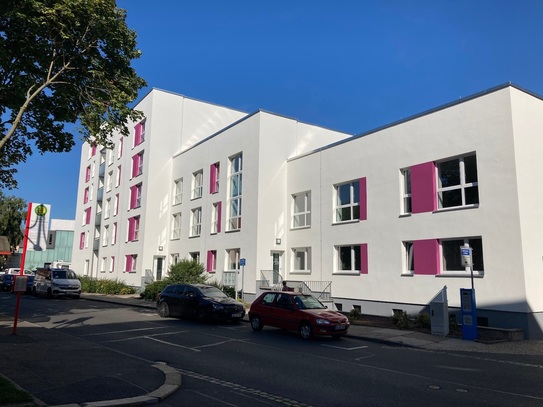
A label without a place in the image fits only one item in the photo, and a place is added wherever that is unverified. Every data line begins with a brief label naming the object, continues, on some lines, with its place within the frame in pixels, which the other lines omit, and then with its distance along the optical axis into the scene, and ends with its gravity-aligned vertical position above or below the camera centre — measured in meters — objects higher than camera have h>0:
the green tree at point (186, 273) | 26.52 +0.36
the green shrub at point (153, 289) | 27.92 -0.68
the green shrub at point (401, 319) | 16.33 -1.33
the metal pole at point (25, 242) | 12.22 +0.91
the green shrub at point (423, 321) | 16.53 -1.36
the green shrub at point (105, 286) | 35.38 -0.74
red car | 13.62 -1.09
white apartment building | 15.86 +3.82
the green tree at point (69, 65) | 11.97 +6.21
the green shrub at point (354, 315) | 18.78 -1.36
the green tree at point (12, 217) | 58.22 +7.56
